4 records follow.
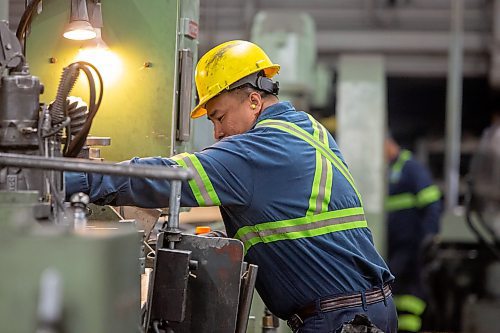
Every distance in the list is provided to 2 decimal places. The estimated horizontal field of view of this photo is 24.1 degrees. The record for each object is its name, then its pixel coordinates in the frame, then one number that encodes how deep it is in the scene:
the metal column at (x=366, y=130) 6.87
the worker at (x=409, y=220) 6.74
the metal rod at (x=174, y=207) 2.73
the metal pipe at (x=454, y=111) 7.31
